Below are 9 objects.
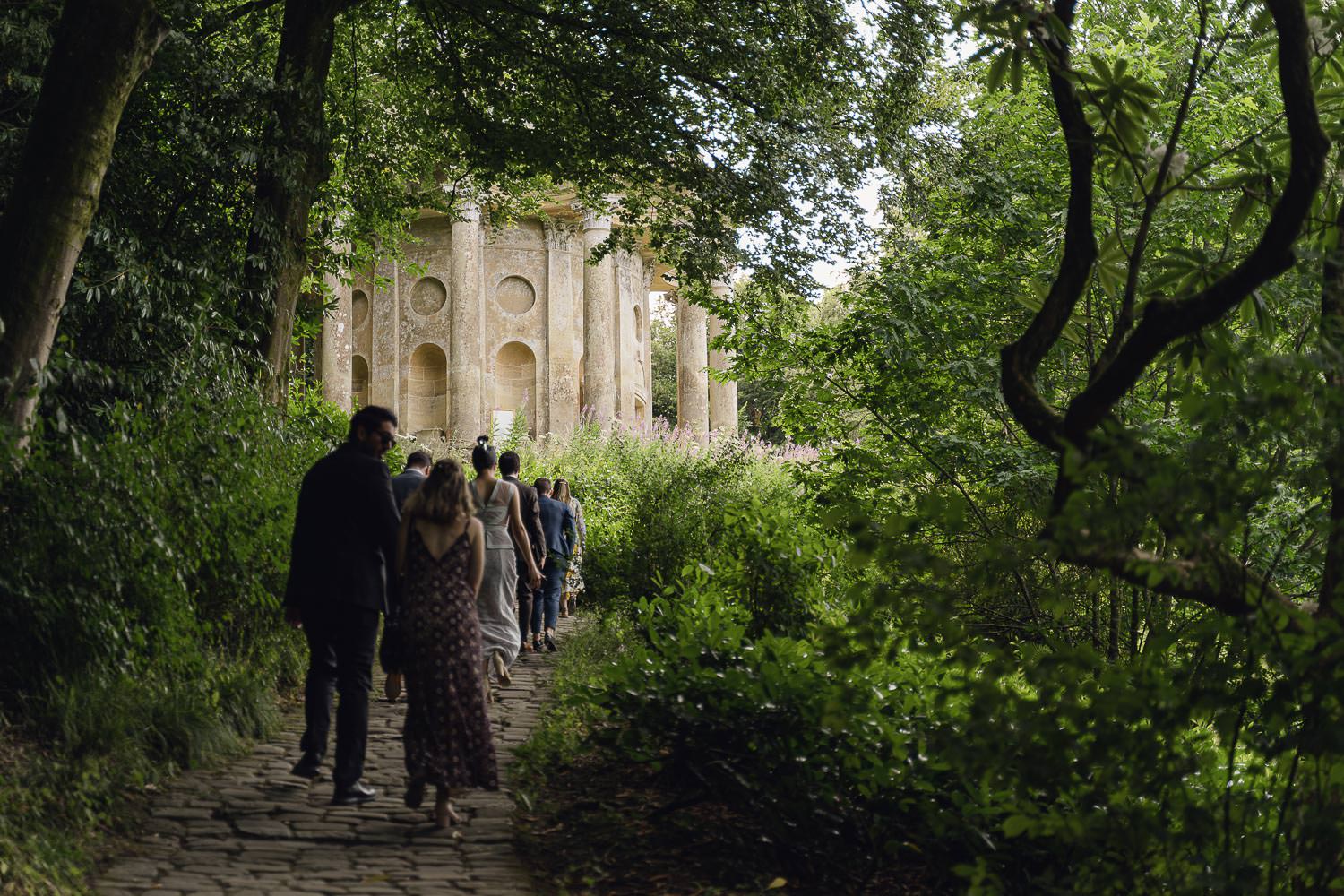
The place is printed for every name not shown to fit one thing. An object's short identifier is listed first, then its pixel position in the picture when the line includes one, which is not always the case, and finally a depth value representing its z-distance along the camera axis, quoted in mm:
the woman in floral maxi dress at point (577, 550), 14297
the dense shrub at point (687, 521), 9523
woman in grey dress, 9664
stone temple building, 36562
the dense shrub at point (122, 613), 6324
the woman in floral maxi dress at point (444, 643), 6438
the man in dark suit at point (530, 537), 12656
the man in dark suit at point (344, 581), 6723
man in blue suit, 13391
